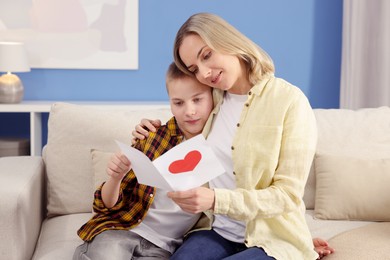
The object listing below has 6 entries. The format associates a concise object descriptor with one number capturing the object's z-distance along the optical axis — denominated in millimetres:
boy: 1968
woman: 1804
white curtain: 4258
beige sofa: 2414
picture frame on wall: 4195
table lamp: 3867
